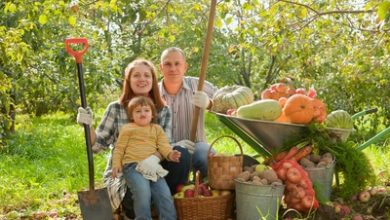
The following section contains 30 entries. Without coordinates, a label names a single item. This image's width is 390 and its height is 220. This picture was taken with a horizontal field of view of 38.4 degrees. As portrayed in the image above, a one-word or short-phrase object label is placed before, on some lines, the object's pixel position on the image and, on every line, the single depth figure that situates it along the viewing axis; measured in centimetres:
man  404
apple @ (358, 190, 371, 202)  410
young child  361
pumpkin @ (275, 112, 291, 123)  394
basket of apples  366
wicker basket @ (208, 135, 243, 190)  375
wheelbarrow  382
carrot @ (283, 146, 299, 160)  389
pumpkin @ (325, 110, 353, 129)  404
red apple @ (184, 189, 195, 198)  370
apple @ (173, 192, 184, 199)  371
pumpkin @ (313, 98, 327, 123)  390
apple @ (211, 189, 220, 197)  378
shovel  365
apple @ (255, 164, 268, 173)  374
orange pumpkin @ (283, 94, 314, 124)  385
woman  377
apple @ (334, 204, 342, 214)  381
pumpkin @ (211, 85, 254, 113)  419
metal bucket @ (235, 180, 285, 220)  357
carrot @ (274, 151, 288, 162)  395
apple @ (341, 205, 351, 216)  382
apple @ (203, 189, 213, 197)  374
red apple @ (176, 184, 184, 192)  381
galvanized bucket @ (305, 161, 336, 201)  385
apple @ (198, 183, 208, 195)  376
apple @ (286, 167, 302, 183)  369
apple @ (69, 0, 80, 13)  421
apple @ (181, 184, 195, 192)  377
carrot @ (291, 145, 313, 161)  393
